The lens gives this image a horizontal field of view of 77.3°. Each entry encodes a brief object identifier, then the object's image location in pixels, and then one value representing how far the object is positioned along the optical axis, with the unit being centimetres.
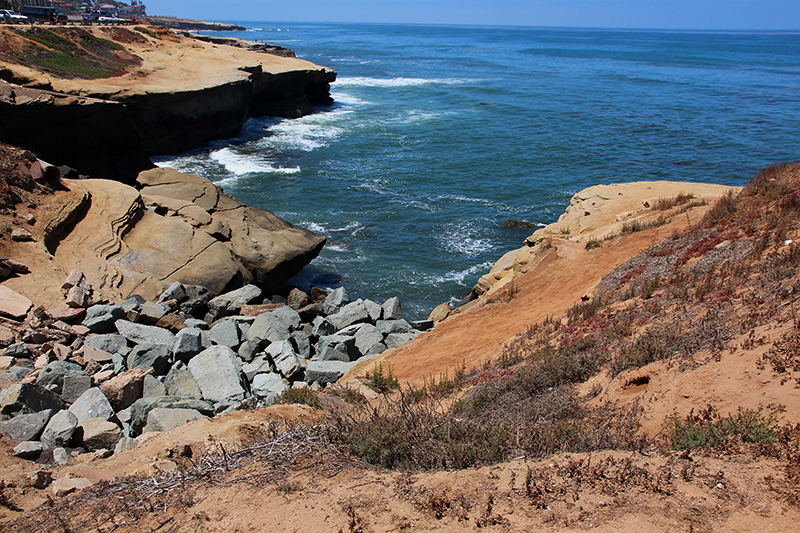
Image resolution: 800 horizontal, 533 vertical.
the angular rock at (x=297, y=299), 1503
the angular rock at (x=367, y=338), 1187
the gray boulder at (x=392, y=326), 1280
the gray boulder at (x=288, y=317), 1262
